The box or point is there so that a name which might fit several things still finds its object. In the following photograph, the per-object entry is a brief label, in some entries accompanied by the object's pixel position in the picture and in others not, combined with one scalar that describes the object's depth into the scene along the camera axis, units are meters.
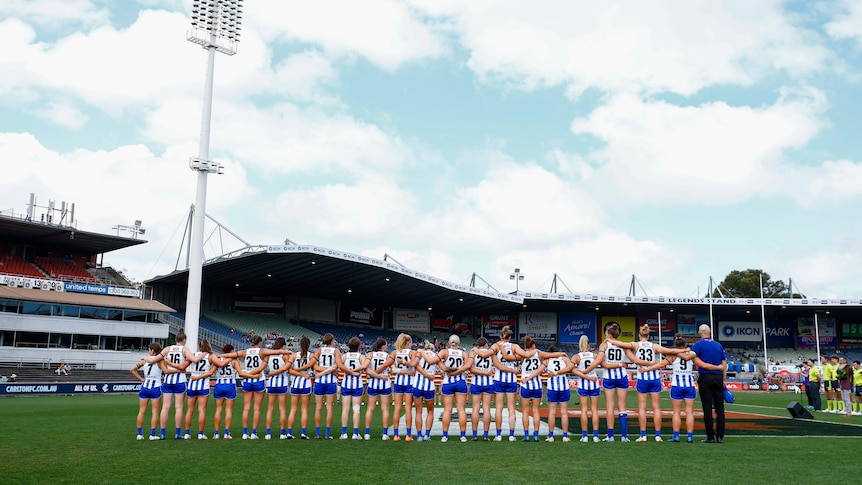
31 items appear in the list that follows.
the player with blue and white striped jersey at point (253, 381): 11.66
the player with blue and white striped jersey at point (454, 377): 11.38
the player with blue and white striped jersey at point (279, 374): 11.73
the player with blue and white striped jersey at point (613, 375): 11.38
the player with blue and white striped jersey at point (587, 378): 11.39
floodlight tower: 34.19
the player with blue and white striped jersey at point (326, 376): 11.62
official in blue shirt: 11.12
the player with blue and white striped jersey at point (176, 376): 11.52
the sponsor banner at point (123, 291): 44.16
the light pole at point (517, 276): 61.41
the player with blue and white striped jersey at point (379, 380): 11.56
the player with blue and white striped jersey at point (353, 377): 11.55
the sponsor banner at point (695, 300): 55.25
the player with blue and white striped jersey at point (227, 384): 11.67
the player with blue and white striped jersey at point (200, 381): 11.60
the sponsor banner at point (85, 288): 42.19
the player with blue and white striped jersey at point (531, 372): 11.48
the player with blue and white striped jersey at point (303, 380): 11.82
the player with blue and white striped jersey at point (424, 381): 11.51
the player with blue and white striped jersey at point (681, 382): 11.19
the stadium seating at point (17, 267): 42.12
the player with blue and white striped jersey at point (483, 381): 11.48
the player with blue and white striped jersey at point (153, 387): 11.53
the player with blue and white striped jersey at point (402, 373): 11.47
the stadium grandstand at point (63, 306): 38.00
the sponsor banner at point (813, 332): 62.03
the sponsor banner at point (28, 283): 39.41
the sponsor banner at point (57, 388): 28.30
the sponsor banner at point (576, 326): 62.62
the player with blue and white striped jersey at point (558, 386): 11.47
